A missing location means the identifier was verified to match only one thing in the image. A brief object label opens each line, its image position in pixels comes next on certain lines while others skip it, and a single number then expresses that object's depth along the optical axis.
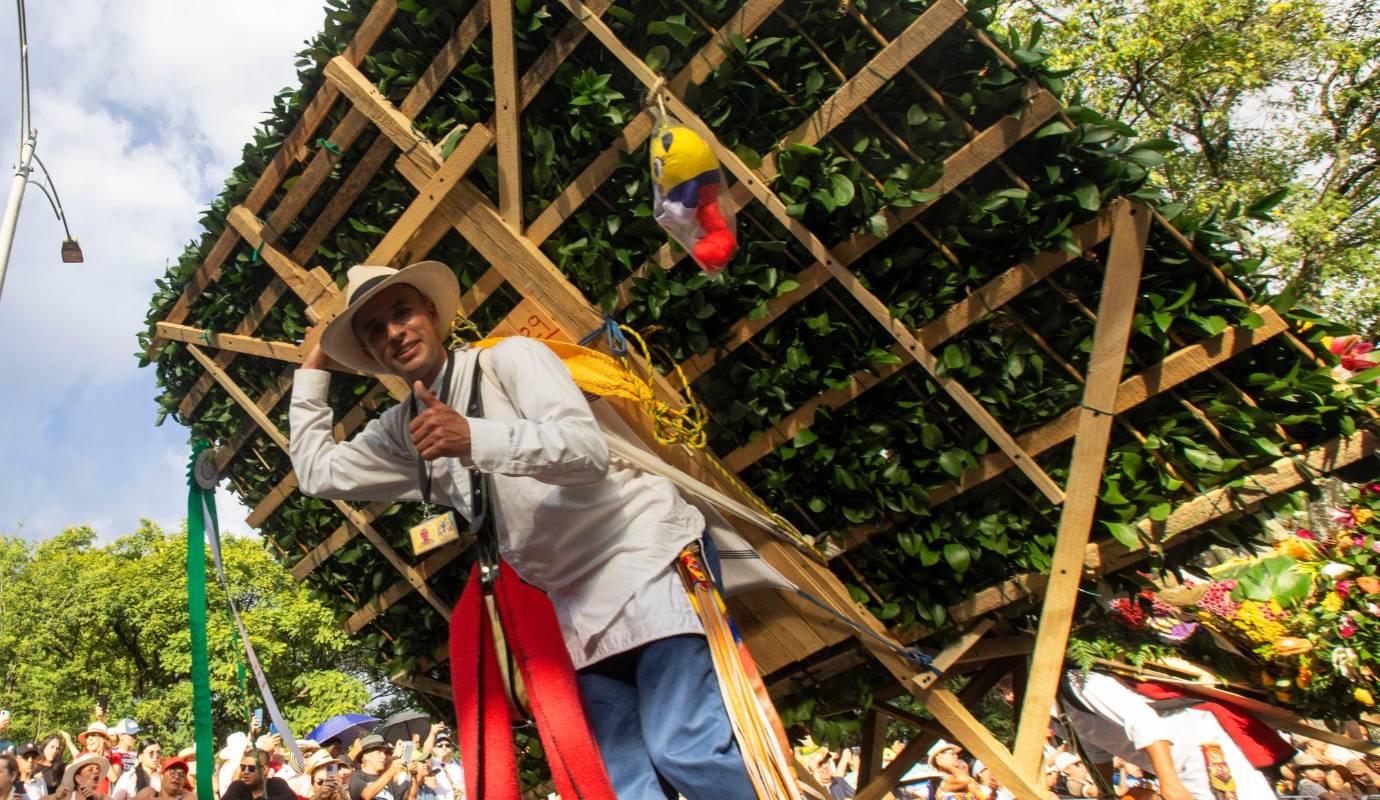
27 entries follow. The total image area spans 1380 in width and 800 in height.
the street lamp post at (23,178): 8.89
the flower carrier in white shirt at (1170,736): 4.83
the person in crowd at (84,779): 6.36
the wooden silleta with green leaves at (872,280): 2.76
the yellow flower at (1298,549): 4.16
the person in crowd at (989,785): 9.64
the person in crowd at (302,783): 8.11
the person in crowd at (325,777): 6.93
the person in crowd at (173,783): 6.29
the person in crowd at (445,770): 10.83
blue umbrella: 15.73
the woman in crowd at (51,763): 7.67
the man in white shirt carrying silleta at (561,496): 2.38
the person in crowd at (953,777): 8.43
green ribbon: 3.39
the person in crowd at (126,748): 9.11
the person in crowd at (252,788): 5.77
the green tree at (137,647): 27.16
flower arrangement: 3.94
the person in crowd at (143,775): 7.76
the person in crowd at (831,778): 9.52
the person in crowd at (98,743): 6.93
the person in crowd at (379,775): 7.50
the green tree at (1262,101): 12.70
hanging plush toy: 2.68
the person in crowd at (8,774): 5.93
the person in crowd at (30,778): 7.54
